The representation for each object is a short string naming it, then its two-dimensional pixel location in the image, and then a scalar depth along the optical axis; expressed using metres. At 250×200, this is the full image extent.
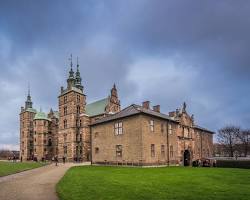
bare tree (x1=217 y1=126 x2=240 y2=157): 55.76
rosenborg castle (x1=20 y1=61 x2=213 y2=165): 27.23
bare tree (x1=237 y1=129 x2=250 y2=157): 55.07
